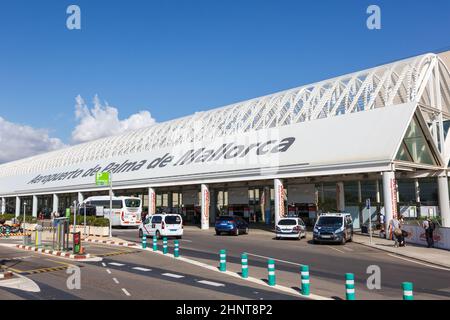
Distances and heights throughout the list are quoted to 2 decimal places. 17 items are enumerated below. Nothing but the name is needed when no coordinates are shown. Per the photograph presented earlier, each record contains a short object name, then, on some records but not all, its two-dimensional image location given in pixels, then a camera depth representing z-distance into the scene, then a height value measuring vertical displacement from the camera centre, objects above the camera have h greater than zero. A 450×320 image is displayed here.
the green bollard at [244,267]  13.58 -2.36
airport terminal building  30.00 +4.14
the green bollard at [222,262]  15.05 -2.39
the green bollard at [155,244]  22.31 -2.46
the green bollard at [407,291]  8.32 -2.03
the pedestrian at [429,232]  23.38 -2.35
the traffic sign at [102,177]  38.47 +2.28
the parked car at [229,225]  33.34 -2.31
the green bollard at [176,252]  19.09 -2.50
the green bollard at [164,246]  20.34 -2.36
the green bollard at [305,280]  10.83 -2.29
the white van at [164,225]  28.42 -1.84
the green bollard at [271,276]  12.15 -2.41
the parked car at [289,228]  28.58 -2.34
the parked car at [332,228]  25.25 -2.16
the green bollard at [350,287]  9.57 -2.21
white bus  43.22 -1.16
